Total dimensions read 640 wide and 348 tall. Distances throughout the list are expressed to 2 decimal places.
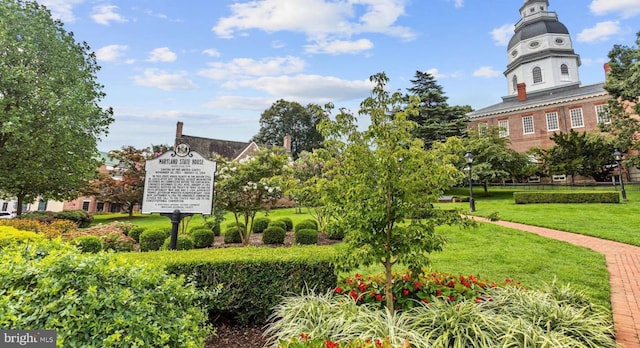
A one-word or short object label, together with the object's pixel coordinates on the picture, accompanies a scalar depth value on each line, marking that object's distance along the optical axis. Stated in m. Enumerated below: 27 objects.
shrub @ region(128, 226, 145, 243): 11.75
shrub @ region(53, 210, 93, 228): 18.34
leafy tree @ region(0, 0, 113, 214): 13.23
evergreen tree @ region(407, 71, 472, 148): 27.08
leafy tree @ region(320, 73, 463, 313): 3.63
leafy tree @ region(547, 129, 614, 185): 24.23
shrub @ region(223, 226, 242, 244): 11.12
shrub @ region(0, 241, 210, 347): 2.02
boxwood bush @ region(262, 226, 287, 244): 10.21
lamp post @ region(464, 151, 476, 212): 15.76
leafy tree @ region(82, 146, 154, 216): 23.59
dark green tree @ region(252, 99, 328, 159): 48.91
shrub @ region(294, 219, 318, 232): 10.99
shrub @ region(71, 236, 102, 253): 7.98
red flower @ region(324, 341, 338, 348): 2.48
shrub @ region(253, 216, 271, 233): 13.26
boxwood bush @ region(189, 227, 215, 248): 10.05
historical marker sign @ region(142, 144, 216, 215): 6.14
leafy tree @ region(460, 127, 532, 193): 23.00
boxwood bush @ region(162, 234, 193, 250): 8.98
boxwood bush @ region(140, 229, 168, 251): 9.65
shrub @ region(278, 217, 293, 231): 13.35
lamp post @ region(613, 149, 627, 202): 18.22
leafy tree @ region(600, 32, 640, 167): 17.78
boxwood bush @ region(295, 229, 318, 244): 9.96
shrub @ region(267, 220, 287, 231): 11.32
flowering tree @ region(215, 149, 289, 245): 9.32
